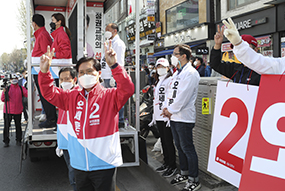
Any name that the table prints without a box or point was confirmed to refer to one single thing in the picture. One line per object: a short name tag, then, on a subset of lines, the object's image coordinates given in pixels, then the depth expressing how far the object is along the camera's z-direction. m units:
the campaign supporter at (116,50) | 5.82
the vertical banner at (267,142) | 2.33
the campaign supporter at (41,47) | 5.81
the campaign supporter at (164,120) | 5.32
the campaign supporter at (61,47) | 5.79
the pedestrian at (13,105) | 8.99
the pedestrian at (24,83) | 11.24
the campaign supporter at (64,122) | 3.93
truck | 5.28
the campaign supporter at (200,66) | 10.77
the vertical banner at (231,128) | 2.92
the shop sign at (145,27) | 30.31
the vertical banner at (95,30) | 8.47
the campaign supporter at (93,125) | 2.83
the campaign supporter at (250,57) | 2.75
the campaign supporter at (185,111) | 4.53
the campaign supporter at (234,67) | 3.47
